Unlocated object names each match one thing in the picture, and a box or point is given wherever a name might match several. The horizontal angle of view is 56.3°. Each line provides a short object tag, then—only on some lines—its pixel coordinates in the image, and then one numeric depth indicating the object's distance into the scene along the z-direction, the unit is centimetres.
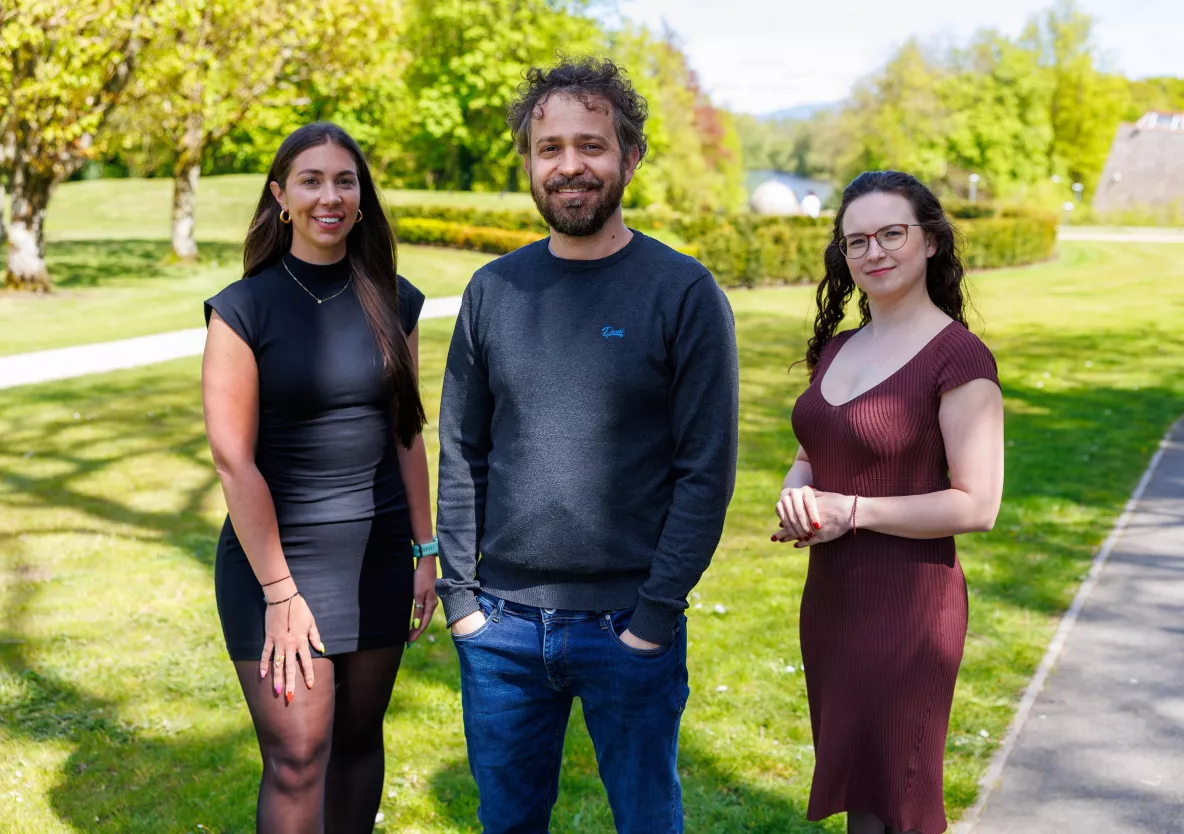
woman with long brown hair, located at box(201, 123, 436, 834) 288
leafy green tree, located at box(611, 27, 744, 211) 4851
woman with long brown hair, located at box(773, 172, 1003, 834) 277
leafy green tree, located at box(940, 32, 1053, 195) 6444
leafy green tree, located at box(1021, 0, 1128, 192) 7069
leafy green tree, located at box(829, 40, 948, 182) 6588
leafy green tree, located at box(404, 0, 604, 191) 4162
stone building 6588
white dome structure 3991
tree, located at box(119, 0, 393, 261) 2048
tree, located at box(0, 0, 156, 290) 1677
